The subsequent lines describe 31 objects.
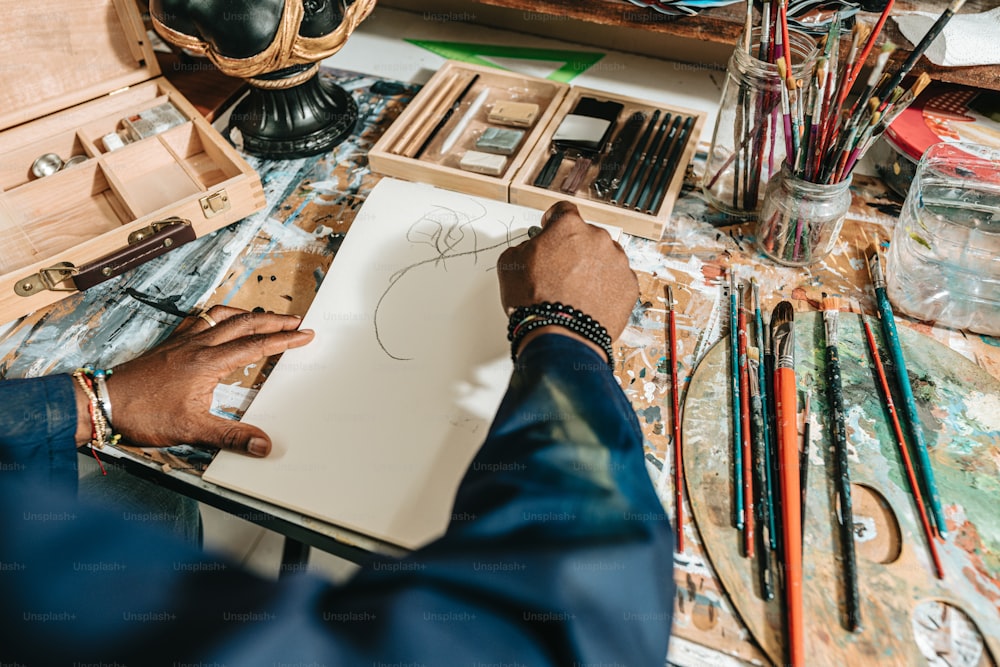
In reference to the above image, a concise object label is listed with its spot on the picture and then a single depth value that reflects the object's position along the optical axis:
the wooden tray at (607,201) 0.98
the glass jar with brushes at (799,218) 0.87
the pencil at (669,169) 1.01
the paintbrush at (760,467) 0.65
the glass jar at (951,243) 0.86
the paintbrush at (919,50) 0.69
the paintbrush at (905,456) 0.66
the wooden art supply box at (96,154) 0.96
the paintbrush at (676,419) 0.70
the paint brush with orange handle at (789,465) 0.61
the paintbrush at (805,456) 0.70
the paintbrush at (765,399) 0.68
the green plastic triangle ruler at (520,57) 1.42
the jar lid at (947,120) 1.03
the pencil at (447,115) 1.15
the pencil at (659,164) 1.01
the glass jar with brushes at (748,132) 0.89
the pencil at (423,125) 1.12
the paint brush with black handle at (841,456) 0.63
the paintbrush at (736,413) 0.70
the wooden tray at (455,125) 1.07
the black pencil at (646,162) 1.01
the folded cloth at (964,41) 1.02
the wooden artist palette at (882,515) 0.61
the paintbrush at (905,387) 0.69
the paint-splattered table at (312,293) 0.76
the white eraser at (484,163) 1.06
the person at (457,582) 0.46
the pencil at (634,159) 1.02
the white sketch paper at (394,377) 0.72
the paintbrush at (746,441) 0.67
